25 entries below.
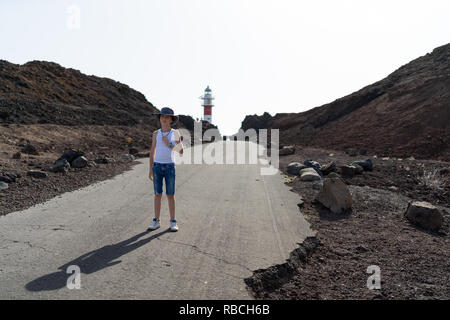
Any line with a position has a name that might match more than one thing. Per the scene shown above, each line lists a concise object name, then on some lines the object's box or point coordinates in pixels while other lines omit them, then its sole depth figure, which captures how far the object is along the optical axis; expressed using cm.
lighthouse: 6488
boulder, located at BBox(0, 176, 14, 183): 695
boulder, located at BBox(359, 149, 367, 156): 1620
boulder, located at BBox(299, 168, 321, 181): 940
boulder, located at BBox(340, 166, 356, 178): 1029
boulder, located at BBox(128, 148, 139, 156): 1530
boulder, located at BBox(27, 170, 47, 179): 770
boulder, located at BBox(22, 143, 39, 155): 1120
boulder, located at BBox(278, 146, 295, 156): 1941
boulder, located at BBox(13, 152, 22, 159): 978
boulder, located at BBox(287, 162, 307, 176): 1113
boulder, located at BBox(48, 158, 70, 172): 850
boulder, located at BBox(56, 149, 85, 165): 956
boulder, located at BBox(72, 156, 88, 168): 942
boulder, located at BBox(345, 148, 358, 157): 1613
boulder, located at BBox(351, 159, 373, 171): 1120
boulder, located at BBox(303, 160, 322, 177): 1063
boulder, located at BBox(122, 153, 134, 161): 1276
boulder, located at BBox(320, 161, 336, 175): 1082
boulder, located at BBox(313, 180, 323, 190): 820
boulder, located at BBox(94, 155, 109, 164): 1098
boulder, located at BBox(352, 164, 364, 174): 1052
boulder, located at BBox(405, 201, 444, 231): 540
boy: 456
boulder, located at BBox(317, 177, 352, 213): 618
